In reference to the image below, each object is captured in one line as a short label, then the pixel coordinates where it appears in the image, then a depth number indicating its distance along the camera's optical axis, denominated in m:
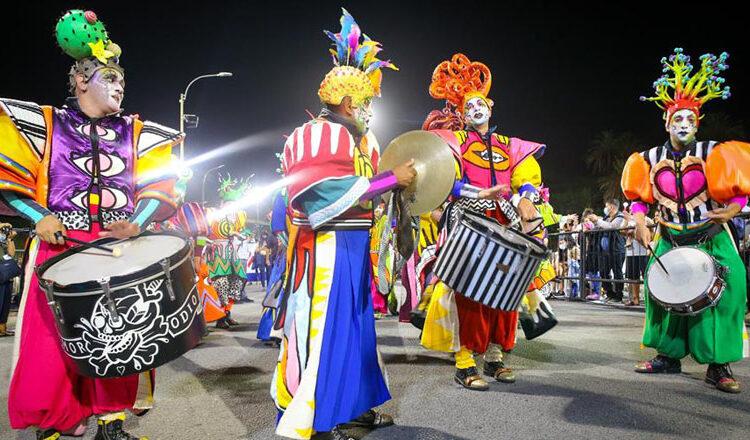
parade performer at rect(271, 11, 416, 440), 2.75
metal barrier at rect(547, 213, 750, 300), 10.70
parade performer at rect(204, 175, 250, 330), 8.70
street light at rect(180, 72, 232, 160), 18.54
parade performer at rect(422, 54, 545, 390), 4.28
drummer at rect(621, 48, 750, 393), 4.17
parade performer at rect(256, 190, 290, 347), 5.32
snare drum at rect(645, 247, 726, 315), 4.04
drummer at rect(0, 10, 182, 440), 2.60
